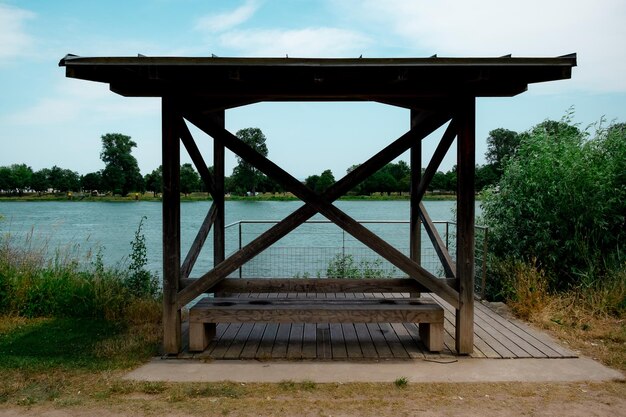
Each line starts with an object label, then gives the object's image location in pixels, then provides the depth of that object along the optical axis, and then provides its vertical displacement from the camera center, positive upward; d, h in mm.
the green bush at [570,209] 8391 -241
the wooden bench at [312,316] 5266 -1257
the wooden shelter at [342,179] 5090 +450
